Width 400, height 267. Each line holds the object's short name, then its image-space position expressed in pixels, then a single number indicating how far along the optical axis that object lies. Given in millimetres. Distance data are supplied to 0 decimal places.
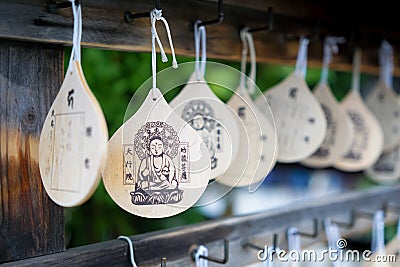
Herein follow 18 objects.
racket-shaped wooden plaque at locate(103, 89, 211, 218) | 671
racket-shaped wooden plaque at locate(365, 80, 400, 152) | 1315
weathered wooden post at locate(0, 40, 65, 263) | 723
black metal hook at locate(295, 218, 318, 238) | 1167
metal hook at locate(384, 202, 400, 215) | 1434
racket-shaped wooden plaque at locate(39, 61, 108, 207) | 620
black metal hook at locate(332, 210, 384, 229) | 1281
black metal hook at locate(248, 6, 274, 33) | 967
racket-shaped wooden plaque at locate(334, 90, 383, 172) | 1192
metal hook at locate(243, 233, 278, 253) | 1036
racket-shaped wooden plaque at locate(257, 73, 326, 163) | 1016
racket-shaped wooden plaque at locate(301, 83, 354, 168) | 1128
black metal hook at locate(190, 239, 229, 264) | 931
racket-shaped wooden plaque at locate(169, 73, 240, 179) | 760
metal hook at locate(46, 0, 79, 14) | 726
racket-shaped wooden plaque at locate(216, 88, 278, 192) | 820
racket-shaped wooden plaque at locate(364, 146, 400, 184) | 1381
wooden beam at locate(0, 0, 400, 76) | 726
